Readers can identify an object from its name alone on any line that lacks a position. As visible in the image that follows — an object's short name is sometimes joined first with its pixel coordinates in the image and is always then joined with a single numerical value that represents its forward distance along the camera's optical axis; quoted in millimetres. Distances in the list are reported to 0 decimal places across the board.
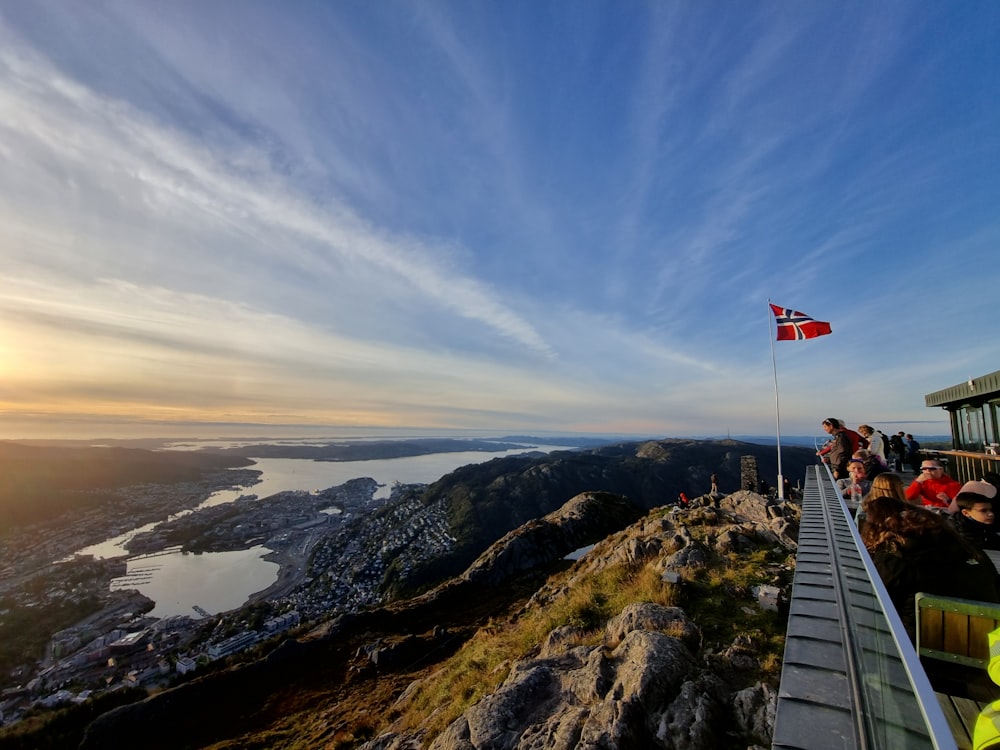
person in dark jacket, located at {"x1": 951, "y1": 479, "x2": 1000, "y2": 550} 6453
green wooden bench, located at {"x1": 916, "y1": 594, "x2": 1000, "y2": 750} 3766
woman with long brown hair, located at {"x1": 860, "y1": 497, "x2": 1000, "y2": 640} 4305
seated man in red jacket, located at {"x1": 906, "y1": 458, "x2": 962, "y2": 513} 8305
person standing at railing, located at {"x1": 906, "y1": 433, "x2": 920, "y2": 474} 17344
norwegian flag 18156
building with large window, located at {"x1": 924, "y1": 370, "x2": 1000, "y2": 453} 12188
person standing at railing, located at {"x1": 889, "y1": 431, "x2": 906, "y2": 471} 17312
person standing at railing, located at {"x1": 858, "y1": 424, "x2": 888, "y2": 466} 13439
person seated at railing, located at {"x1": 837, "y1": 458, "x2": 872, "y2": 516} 10359
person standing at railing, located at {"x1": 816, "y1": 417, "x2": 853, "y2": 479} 12875
